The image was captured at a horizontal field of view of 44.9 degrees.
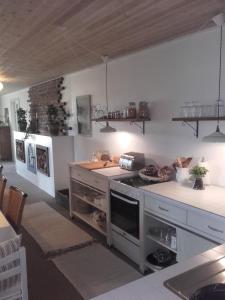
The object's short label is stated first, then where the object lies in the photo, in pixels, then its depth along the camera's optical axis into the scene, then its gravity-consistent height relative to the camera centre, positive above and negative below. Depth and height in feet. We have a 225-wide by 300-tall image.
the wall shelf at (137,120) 10.87 -0.33
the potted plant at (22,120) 23.23 -0.44
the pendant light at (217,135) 7.16 -0.66
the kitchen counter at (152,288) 3.38 -2.28
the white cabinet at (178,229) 6.56 -3.12
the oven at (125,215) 9.16 -3.63
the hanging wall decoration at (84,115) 15.37 -0.09
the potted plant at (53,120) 18.02 -0.39
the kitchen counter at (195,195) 6.88 -2.41
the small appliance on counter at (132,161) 11.18 -2.02
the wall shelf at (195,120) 7.90 -0.28
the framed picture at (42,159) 17.56 -3.00
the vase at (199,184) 8.43 -2.26
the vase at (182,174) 9.08 -2.12
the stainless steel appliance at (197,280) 3.41 -2.29
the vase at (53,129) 17.99 -0.98
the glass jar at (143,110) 10.88 +0.08
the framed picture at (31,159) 19.89 -3.28
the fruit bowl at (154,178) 9.67 -2.37
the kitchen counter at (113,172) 10.75 -2.40
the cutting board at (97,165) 12.00 -2.35
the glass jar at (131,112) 11.23 +0.01
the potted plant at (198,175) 8.38 -1.97
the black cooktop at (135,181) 9.56 -2.51
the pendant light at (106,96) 12.16 +0.84
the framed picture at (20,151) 22.20 -2.98
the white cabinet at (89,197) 11.05 -3.84
